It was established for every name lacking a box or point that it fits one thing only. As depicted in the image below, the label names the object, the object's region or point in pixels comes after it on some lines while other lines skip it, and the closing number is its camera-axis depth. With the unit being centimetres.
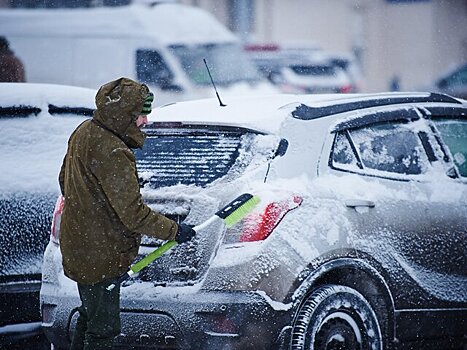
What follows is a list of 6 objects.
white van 3850
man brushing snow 1131
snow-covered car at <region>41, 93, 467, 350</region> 1191
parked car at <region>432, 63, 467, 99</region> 5662
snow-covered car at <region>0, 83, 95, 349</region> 1399
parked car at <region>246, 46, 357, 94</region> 5287
